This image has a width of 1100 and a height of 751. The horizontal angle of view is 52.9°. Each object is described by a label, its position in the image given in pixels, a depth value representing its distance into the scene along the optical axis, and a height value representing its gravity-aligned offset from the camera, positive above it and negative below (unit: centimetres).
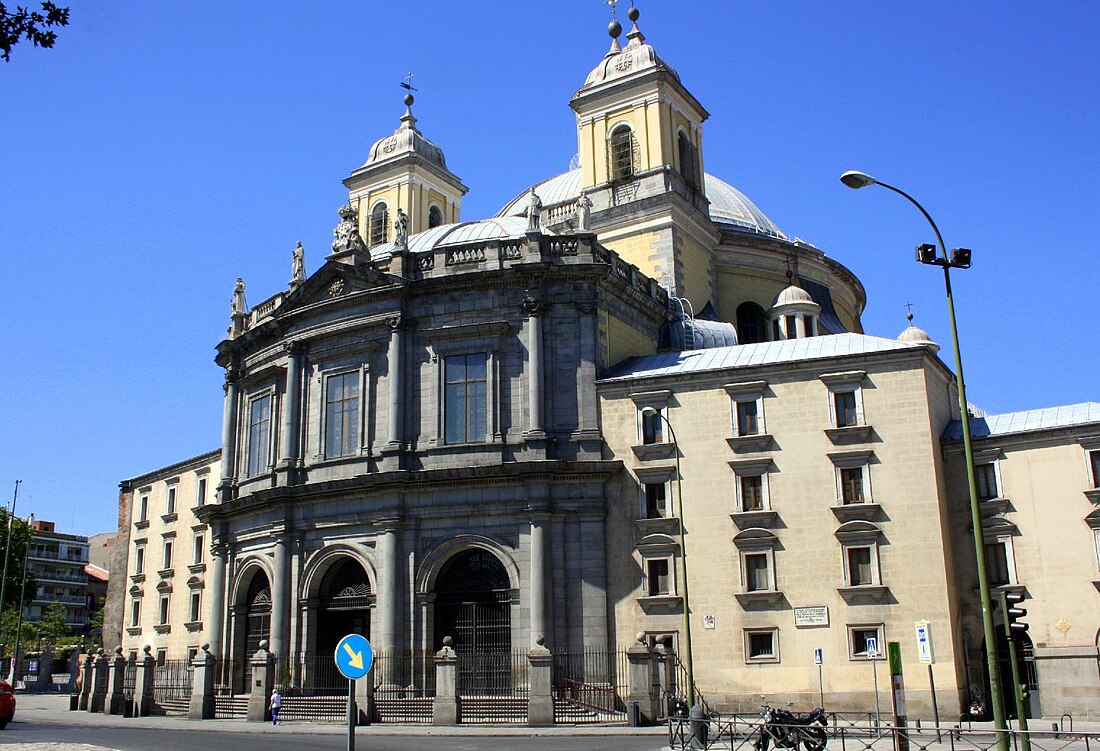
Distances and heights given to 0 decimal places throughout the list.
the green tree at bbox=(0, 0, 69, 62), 1214 +681
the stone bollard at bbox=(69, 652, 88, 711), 4636 -129
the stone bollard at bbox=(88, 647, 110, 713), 4416 -93
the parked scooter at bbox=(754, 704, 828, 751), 2117 -164
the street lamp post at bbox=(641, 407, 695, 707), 2922 +300
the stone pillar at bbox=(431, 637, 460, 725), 3259 -111
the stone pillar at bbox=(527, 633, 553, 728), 3153 -108
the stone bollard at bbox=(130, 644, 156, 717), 4144 -99
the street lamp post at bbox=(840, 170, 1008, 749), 1817 +330
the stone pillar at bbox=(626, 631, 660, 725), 3084 -98
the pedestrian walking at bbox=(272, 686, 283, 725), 3560 -153
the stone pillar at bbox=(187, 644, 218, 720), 3878 -110
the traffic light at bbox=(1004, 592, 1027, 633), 1911 +45
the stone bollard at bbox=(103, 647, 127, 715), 4248 -92
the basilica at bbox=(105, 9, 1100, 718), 3475 +567
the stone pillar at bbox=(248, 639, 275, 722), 3631 -95
